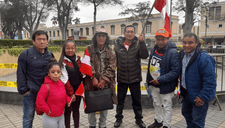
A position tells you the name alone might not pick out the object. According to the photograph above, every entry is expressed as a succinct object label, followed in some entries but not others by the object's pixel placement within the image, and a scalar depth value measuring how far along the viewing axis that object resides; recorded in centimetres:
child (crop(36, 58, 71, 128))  241
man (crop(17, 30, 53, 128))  256
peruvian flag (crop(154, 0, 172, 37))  394
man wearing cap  305
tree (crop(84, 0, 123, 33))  2658
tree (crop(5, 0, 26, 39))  2613
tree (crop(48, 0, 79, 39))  2622
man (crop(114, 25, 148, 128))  346
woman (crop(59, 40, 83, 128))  294
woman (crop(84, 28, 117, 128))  316
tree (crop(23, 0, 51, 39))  2710
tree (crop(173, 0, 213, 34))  1429
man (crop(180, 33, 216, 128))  246
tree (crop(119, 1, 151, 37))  3300
